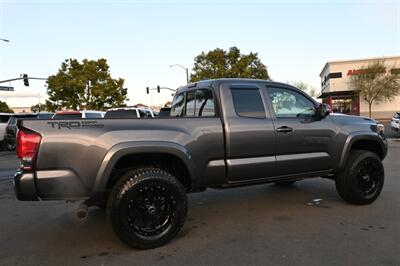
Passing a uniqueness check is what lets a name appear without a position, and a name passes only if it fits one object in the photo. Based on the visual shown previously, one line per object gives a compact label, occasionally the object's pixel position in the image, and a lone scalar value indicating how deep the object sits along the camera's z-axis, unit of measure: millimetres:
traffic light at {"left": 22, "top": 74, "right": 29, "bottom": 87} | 33488
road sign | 33362
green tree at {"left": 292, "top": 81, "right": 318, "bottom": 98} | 73750
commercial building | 49047
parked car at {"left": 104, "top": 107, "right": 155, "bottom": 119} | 14401
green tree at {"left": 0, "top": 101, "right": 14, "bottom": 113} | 78950
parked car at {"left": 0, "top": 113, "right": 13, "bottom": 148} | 17266
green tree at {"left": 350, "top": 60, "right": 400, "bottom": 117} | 47375
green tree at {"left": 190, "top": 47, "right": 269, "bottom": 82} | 46250
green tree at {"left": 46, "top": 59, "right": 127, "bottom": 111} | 46656
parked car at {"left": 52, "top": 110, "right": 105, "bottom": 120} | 14117
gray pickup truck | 3686
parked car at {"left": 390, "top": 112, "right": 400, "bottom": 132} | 19028
